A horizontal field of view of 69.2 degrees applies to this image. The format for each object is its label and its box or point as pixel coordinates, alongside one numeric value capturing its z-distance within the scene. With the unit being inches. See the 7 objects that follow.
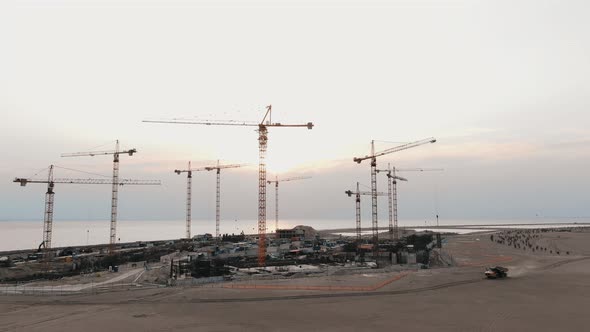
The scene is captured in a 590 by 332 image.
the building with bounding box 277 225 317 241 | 7495.1
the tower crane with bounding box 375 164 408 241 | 6983.3
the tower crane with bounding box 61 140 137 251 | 5600.4
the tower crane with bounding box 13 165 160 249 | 4713.6
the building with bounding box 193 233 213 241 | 6905.5
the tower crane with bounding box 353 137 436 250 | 5905.5
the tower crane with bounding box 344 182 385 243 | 6578.3
